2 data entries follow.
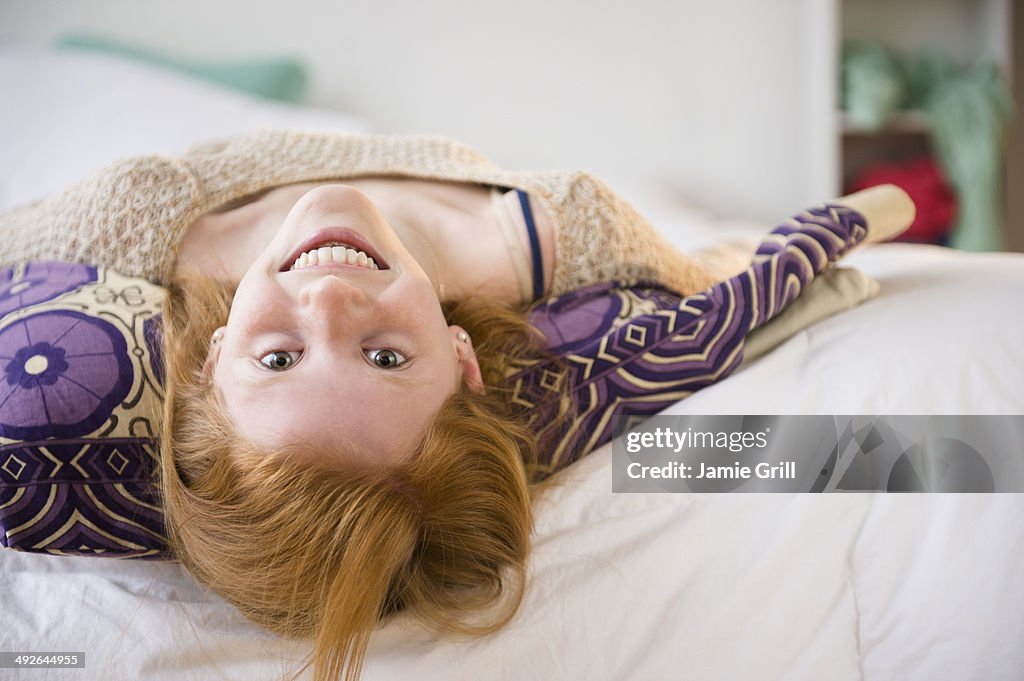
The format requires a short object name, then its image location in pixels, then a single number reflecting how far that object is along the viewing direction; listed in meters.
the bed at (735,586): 0.75
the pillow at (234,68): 2.17
